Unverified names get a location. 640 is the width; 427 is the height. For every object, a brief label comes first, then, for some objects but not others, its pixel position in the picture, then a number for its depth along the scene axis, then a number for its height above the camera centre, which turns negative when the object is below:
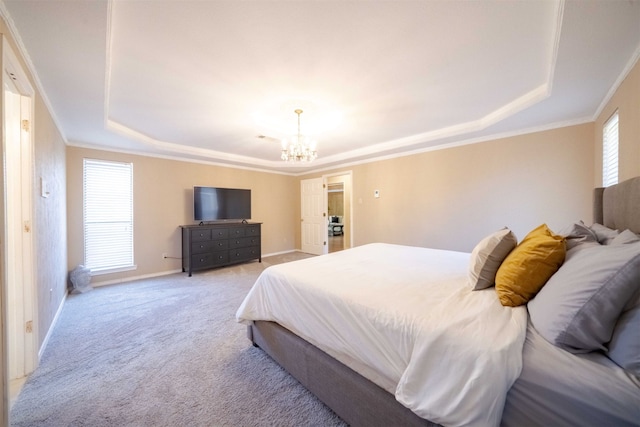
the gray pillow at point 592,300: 0.77 -0.32
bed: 0.75 -0.53
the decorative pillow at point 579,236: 1.28 -0.16
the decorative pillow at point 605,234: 1.30 -0.15
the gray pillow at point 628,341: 0.71 -0.42
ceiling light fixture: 2.90 +0.76
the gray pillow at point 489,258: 1.40 -0.30
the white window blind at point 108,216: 3.63 -0.06
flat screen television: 4.52 +0.15
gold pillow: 1.11 -0.30
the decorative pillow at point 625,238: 1.06 -0.14
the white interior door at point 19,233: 1.67 -0.15
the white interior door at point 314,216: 5.85 -0.14
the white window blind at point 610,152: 2.14 +0.56
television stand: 4.19 -0.66
